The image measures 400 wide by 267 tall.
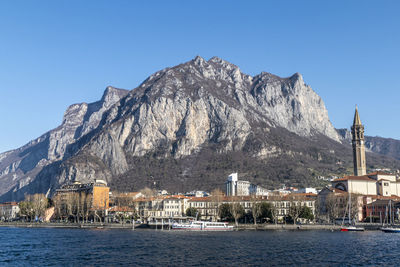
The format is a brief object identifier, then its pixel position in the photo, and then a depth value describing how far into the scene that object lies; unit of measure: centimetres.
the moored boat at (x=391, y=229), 12300
